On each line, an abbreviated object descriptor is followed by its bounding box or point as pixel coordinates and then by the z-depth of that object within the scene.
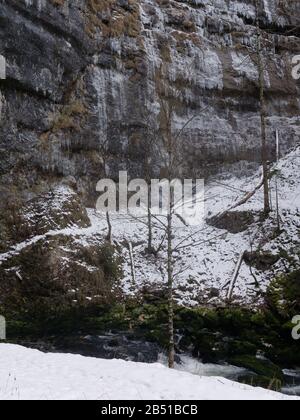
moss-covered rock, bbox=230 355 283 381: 10.94
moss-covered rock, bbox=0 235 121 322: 14.99
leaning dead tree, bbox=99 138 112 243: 21.70
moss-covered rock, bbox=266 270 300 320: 13.79
